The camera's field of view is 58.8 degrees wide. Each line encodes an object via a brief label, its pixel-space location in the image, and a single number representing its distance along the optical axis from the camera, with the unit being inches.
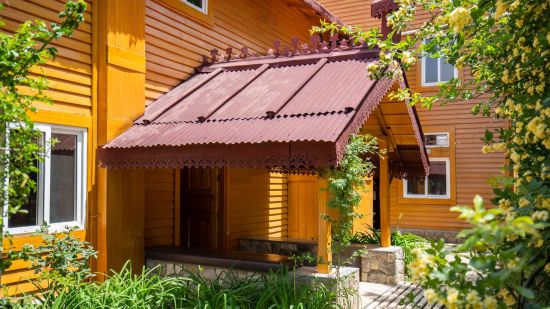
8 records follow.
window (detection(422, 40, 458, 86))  616.7
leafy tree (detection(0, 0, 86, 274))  138.3
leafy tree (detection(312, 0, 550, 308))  91.5
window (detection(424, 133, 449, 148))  606.5
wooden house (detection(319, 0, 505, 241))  588.7
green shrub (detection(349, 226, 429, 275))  415.8
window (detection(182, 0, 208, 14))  350.9
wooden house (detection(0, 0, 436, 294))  236.1
